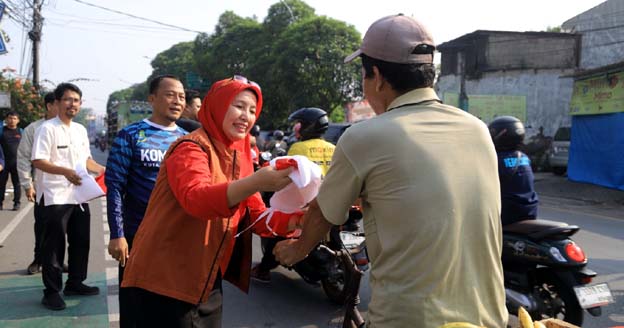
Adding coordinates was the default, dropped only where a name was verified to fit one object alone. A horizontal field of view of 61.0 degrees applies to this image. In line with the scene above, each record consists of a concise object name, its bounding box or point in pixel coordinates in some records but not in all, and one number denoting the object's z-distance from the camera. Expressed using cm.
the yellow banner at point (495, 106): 2084
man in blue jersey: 320
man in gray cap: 140
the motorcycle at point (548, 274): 363
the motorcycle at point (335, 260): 444
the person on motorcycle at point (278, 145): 815
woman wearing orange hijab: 195
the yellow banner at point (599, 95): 1209
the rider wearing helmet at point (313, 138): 500
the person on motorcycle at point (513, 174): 392
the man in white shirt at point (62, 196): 441
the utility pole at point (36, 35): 1791
